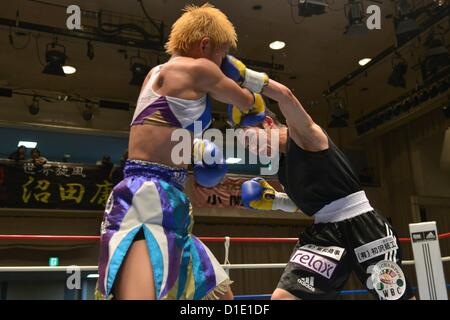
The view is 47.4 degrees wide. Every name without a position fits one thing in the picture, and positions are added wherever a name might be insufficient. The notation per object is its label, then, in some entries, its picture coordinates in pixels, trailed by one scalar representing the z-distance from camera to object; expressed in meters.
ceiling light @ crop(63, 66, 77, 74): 7.99
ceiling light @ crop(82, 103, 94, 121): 8.71
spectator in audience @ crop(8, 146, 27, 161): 7.27
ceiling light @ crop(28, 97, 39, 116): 8.22
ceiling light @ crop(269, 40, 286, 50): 7.44
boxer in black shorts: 1.83
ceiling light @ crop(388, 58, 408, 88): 6.98
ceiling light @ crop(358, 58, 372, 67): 8.12
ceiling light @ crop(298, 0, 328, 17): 5.17
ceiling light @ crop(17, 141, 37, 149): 8.55
